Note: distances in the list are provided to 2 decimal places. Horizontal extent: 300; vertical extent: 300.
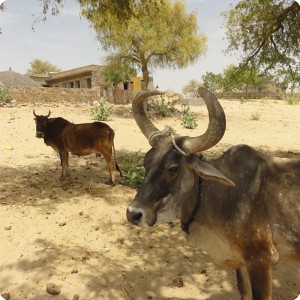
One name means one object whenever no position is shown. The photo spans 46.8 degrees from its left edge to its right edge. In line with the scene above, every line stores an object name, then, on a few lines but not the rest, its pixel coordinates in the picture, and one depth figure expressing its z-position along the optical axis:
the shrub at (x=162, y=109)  22.45
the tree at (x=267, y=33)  9.73
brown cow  8.39
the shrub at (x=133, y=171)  8.05
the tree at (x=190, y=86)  62.74
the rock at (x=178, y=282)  4.49
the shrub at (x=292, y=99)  36.11
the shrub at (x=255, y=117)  23.74
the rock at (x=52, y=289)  4.27
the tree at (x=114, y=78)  37.25
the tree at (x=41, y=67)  71.86
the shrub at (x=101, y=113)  19.72
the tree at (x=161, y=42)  22.77
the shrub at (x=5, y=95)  24.31
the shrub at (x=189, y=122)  19.11
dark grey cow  3.24
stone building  40.69
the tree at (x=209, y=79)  57.34
